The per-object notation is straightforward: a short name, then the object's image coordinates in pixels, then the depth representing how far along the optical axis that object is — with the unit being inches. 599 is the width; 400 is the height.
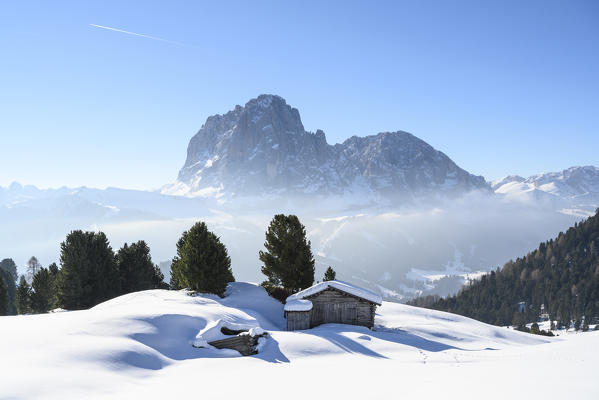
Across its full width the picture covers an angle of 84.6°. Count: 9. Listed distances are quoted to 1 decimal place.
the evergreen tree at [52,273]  2049.7
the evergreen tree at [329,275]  1944.6
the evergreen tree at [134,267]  1992.6
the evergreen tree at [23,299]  2037.4
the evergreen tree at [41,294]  2042.3
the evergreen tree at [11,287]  2848.4
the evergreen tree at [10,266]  4050.2
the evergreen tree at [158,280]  2257.6
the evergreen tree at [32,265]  4001.0
